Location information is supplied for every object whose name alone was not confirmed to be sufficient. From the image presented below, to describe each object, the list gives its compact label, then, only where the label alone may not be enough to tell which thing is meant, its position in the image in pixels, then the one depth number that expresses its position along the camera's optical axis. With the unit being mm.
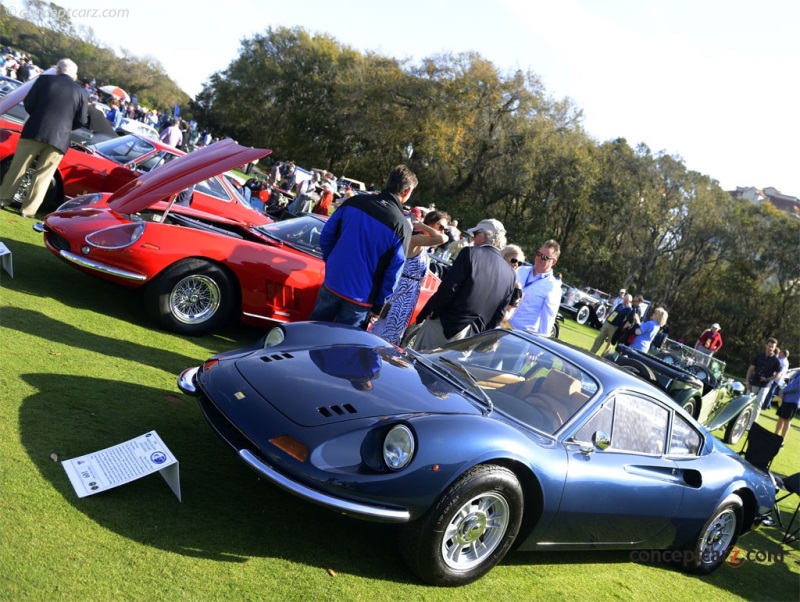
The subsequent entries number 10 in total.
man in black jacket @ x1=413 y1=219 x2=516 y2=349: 5723
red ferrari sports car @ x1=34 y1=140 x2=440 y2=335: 6117
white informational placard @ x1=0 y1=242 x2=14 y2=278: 6555
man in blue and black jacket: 5543
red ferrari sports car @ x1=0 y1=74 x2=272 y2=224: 9680
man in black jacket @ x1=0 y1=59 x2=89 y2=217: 8203
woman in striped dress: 6430
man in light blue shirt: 6676
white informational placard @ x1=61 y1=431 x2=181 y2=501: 3361
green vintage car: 9977
